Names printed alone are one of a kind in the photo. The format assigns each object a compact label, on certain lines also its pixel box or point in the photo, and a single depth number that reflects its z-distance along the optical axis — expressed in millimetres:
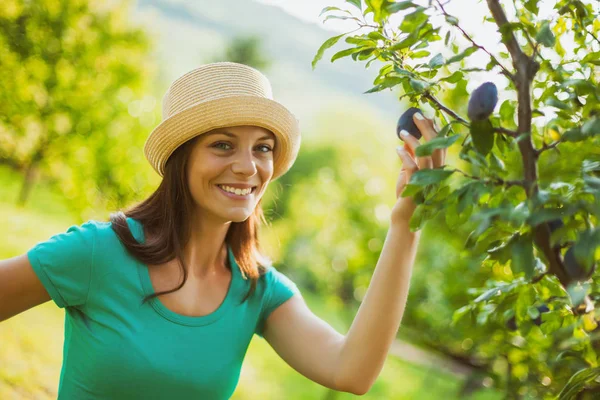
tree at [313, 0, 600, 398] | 1010
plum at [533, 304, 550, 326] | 1604
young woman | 1818
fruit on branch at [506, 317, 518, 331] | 1970
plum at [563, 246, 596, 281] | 1150
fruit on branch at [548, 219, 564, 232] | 1218
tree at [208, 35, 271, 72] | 29562
